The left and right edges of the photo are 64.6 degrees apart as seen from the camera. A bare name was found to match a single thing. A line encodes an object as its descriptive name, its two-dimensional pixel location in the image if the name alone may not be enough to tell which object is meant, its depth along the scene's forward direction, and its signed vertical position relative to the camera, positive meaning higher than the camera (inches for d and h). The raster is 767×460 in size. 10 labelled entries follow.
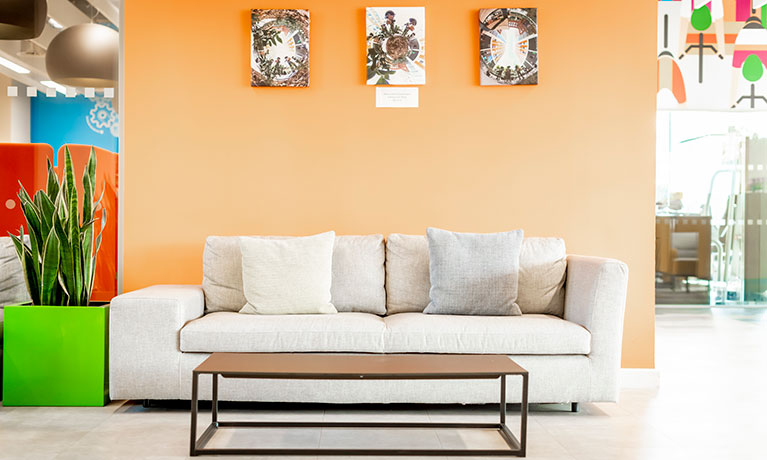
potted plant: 120.6 -26.3
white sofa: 116.0 -23.7
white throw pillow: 128.7 -11.8
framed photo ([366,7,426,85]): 148.8 +43.4
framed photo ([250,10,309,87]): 148.1 +42.4
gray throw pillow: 129.3 -11.1
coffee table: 88.4 -22.6
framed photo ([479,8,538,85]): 148.4 +44.0
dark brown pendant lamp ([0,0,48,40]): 155.8 +52.0
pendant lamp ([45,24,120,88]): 152.0 +41.5
